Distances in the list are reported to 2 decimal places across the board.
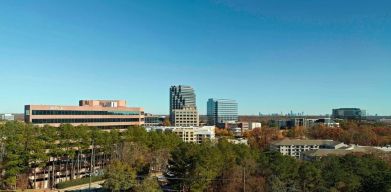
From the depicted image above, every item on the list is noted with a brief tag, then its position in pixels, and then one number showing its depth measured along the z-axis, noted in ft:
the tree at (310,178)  156.46
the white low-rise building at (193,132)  437.99
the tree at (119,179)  164.86
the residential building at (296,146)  386.93
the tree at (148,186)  154.71
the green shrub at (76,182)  204.13
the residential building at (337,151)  295.56
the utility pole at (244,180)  155.91
